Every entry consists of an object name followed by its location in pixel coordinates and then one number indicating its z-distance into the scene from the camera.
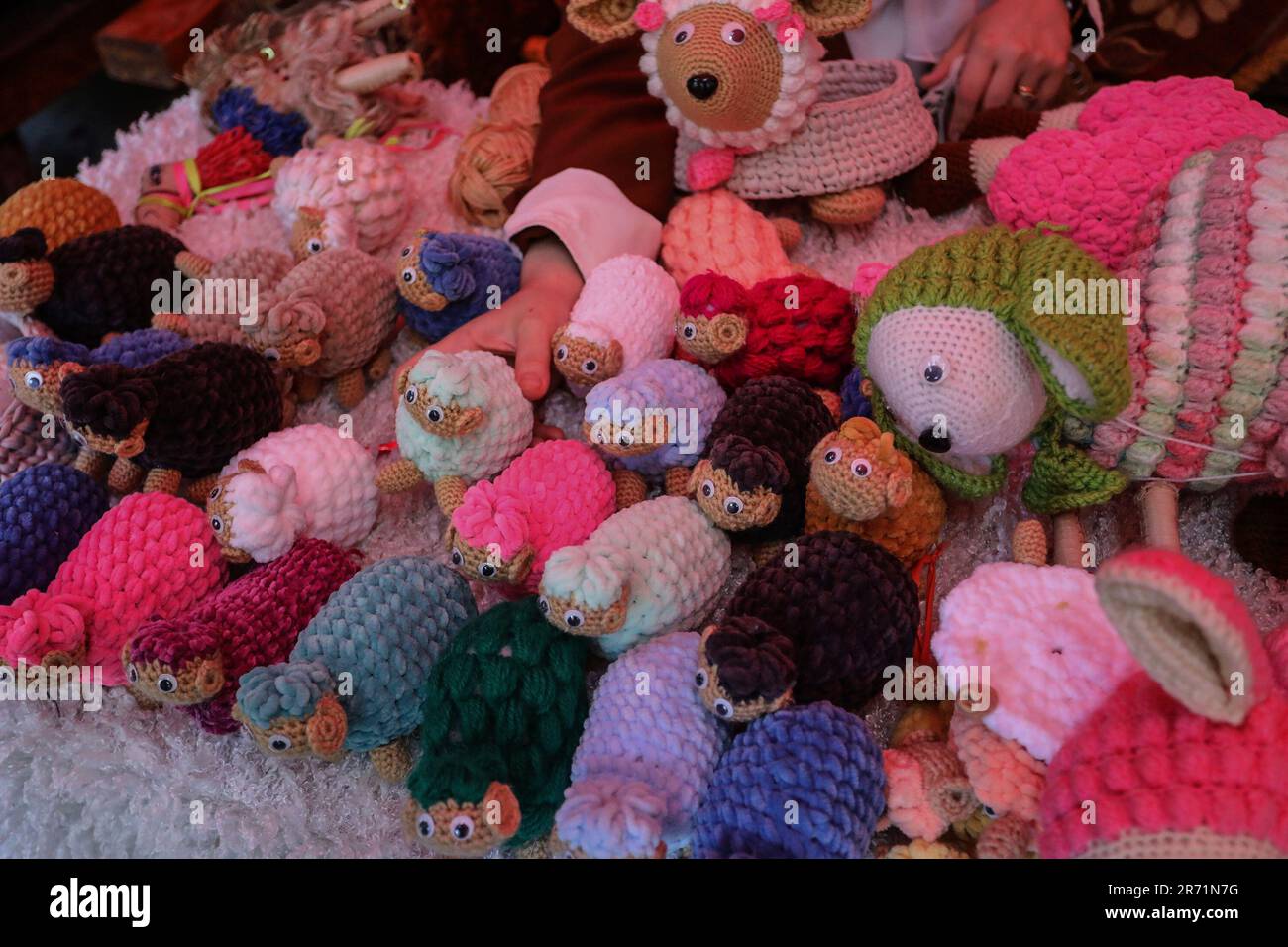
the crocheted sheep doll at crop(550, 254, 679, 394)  0.89
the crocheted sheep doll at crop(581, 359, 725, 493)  0.81
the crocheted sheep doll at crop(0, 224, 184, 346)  0.98
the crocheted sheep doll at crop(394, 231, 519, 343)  0.97
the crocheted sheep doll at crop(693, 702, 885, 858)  0.64
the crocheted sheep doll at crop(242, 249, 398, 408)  0.93
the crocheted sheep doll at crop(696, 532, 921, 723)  0.68
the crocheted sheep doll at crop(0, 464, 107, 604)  0.82
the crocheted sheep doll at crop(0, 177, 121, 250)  1.05
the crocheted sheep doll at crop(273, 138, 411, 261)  1.09
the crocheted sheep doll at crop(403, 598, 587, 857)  0.64
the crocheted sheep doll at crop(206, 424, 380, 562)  0.81
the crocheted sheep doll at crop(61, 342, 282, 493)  0.80
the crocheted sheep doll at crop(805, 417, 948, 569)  0.73
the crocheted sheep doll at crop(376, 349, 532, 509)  0.81
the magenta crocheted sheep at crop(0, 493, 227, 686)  0.76
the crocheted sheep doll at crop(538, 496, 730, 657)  0.70
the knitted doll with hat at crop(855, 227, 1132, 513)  0.70
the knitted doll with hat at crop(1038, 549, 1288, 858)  0.54
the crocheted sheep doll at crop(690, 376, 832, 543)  0.76
